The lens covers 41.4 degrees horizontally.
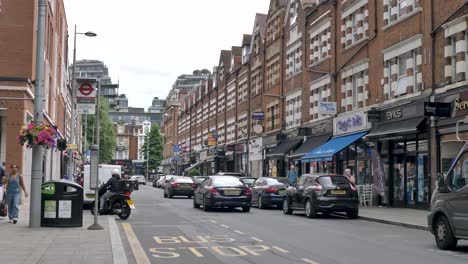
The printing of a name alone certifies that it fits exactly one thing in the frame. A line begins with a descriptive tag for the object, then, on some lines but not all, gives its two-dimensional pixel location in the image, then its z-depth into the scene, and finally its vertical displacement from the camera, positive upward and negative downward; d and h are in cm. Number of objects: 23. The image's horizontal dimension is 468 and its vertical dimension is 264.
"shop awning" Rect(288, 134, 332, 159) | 3422 +157
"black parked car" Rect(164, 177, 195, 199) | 3759 -100
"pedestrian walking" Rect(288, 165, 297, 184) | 3312 -18
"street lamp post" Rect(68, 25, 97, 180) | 3879 +363
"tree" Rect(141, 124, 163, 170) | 12019 +425
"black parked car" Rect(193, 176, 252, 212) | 2348 -91
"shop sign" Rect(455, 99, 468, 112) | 2098 +233
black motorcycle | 1922 -108
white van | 2438 -30
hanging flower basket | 1545 +88
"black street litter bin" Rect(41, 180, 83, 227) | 1550 -89
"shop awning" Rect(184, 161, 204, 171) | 7300 +79
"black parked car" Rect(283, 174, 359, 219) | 2061 -80
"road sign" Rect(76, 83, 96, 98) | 1969 +253
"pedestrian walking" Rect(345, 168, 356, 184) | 2676 -4
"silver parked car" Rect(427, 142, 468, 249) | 1168 -64
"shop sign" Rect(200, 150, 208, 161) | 7129 +185
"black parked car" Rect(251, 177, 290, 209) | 2623 -84
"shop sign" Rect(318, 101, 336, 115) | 3231 +334
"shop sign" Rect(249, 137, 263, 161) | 4874 +182
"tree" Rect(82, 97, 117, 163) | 8862 +528
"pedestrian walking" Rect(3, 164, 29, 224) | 1647 -63
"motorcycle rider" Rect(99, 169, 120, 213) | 1933 -60
